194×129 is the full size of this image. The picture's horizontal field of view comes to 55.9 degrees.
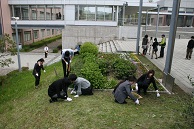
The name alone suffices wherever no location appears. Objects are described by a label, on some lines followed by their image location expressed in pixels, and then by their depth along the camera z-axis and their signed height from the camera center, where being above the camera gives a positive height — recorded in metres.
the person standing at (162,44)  12.51 -0.85
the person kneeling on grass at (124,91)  5.65 -1.87
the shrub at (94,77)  7.20 -1.85
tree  11.82 -1.07
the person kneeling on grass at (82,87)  6.44 -2.02
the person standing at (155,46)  12.43 -0.99
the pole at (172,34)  7.00 -0.10
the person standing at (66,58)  8.10 -1.25
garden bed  7.31 -1.87
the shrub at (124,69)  8.44 -1.78
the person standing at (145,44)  13.34 -0.95
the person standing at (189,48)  11.81 -1.05
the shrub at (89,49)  13.38 -1.37
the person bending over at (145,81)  6.35 -1.75
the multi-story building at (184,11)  40.56 +4.67
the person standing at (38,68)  8.22 -1.75
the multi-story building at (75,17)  22.98 +1.64
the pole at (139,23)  14.69 +0.65
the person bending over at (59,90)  5.90 -1.97
